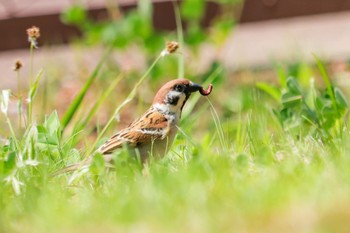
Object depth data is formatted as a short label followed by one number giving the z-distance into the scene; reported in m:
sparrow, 8.67
